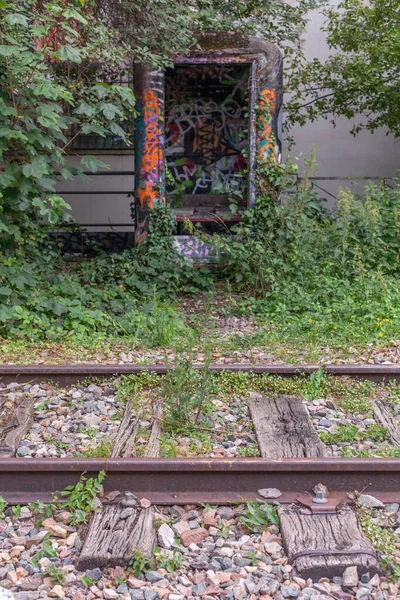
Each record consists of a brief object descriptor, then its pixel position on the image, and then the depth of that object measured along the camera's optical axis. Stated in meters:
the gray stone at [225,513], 3.61
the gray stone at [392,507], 3.64
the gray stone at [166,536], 3.33
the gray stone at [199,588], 2.99
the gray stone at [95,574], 3.09
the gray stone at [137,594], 2.94
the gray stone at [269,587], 2.98
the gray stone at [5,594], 2.91
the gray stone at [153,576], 3.06
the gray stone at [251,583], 2.99
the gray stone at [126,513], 3.53
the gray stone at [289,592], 2.96
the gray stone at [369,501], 3.66
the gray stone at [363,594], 2.94
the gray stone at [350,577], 3.01
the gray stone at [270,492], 3.73
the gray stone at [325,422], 4.73
